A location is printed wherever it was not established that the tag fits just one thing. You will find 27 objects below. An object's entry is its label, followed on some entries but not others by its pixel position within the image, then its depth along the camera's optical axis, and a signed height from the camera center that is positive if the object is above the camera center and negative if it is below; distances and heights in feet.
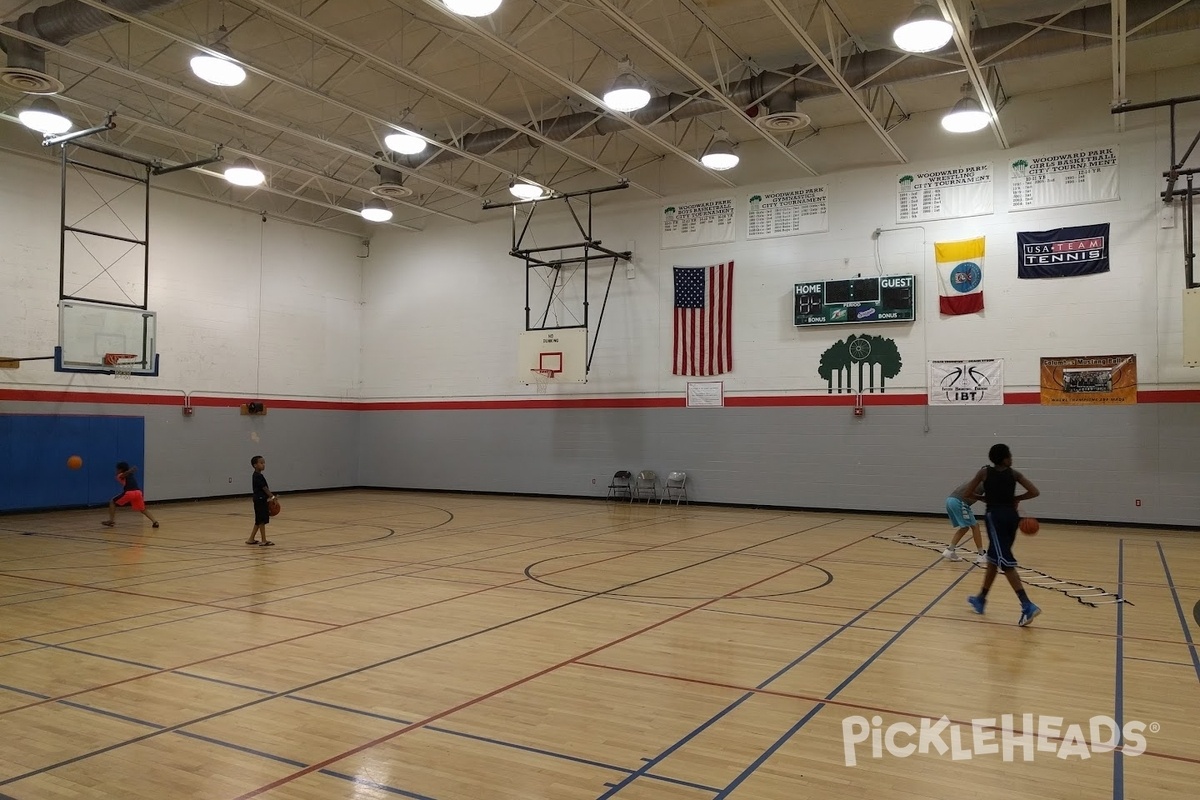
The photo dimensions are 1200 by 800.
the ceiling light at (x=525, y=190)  55.01 +15.03
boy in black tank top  23.25 -2.44
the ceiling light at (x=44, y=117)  42.78 +15.15
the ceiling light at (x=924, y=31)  32.01 +14.84
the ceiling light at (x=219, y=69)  36.96 +15.33
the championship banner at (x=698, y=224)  60.90 +14.27
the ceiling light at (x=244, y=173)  51.57 +14.96
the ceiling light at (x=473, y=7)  30.01 +14.64
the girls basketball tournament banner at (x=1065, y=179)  49.24 +14.31
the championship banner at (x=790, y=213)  57.57 +14.28
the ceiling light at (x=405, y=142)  47.57 +15.61
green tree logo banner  55.11 +3.77
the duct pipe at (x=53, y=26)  37.06 +17.29
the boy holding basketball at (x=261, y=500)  39.55 -3.72
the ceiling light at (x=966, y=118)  41.78 +14.94
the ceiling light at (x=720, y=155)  47.83 +14.98
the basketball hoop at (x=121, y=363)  51.34 +3.43
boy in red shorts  46.96 -4.21
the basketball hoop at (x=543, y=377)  62.15 +3.25
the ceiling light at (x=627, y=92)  38.29 +14.80
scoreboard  54.39 +7.86
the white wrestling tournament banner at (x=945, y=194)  52.75 +14.33
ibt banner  51.85 +2.43
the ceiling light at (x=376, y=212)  58.59 +14.29
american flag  60.49 +7.19
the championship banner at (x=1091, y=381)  48.32 +2.39
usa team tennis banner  49.26 +9.97
